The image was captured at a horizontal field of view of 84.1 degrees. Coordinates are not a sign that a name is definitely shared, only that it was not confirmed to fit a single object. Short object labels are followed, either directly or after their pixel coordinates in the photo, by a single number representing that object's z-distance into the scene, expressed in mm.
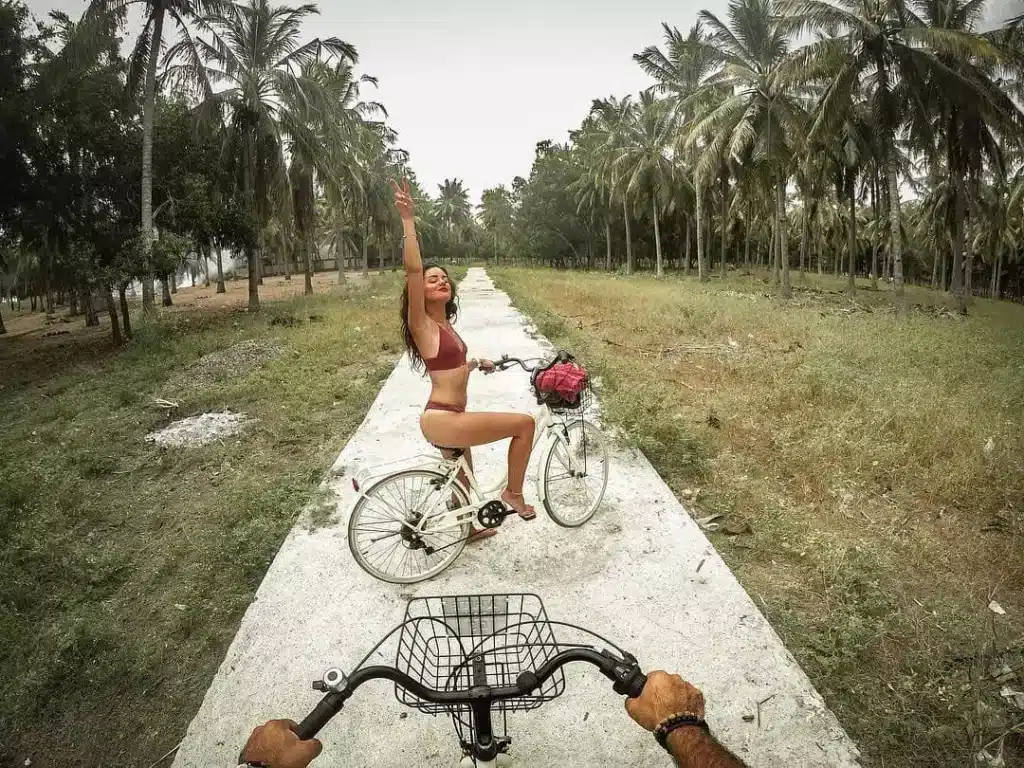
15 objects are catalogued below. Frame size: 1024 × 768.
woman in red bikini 3355
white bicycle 3438
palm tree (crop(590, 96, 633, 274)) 35812
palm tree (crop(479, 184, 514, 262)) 60188
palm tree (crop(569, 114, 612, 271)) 40594
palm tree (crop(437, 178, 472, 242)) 80062
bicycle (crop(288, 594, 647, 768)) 1431
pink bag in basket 3600
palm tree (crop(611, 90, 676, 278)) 32594
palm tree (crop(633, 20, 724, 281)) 26578
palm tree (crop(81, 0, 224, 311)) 14328
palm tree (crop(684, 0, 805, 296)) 20781
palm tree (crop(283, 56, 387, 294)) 17906
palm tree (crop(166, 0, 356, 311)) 16844
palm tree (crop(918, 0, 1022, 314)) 15492
